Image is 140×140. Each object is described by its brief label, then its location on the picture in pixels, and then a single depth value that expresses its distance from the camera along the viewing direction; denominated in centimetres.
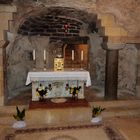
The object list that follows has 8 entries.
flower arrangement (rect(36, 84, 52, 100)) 395
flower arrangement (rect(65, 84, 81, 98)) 410
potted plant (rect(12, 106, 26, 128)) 353
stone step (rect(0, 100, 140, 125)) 370
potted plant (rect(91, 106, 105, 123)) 376
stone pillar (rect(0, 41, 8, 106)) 389
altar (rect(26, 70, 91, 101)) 399
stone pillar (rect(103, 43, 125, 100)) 436
